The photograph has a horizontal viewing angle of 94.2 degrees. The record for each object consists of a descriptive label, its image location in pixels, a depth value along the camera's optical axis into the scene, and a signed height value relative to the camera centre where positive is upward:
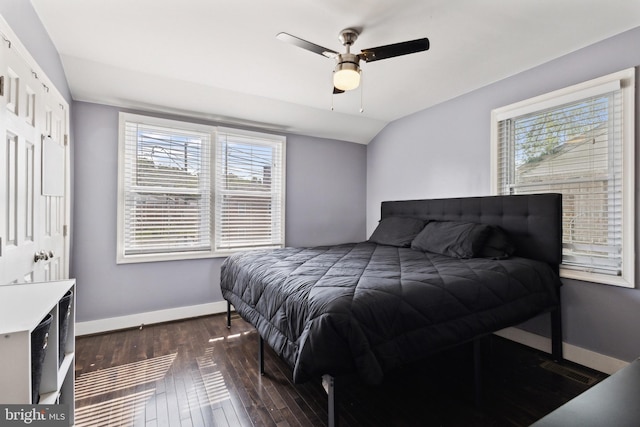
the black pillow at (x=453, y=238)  2.59 -0.23
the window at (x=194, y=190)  3.16 +0.26
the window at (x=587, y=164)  2.16 +0.42
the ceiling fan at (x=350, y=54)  1.88 +1.07
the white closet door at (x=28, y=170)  1.49 +0.25
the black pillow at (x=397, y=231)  3.34 -0.20
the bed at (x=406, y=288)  1.39 -0.45
